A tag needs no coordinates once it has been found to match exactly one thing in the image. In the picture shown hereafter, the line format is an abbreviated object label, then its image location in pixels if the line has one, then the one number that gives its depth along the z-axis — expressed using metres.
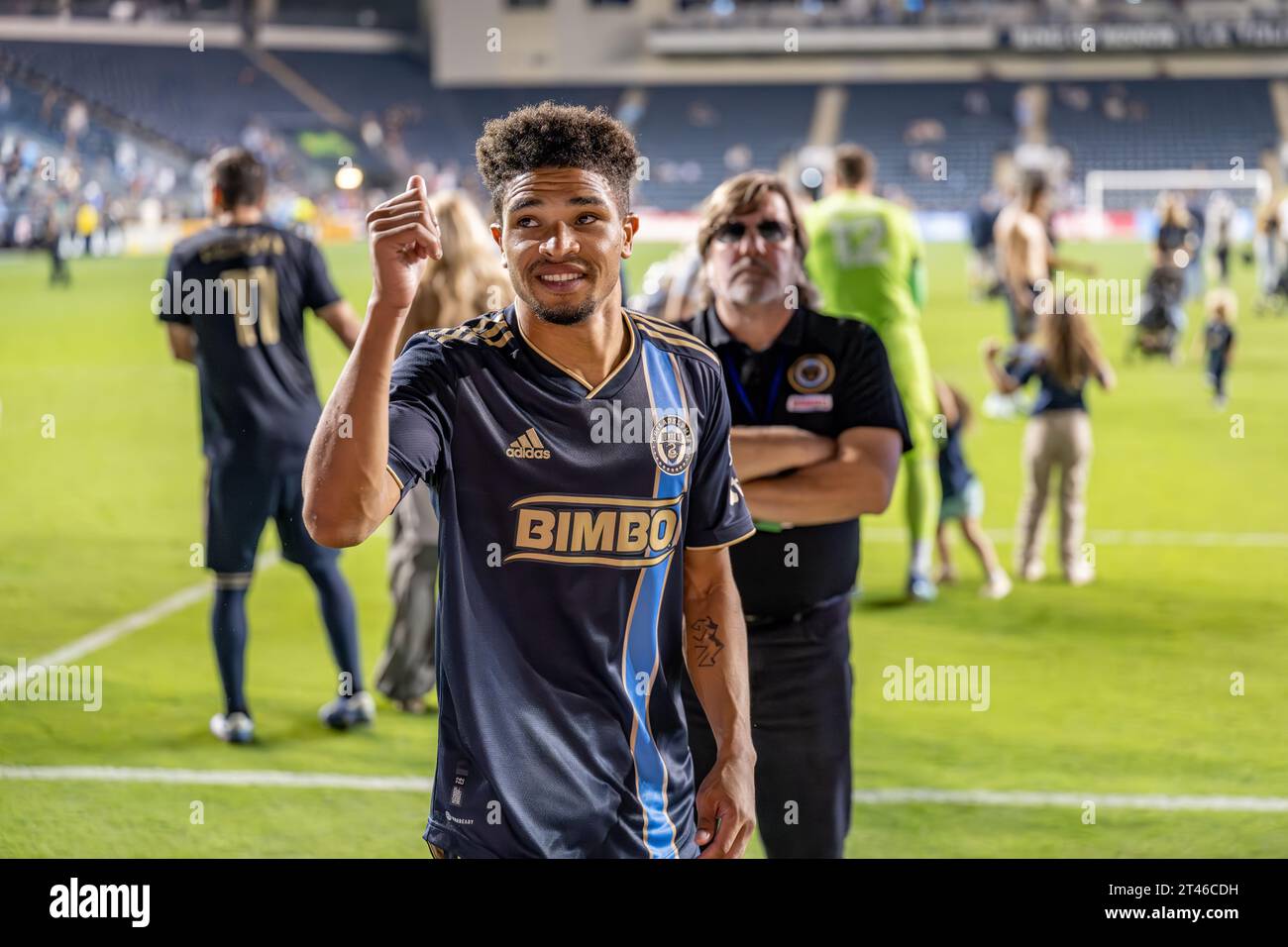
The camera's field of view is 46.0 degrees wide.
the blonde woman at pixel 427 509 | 5.90
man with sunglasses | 3.63
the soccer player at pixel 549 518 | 2.44
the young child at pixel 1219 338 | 13.65
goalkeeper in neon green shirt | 7.20
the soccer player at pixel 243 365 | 5.60
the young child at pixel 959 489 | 7.79
